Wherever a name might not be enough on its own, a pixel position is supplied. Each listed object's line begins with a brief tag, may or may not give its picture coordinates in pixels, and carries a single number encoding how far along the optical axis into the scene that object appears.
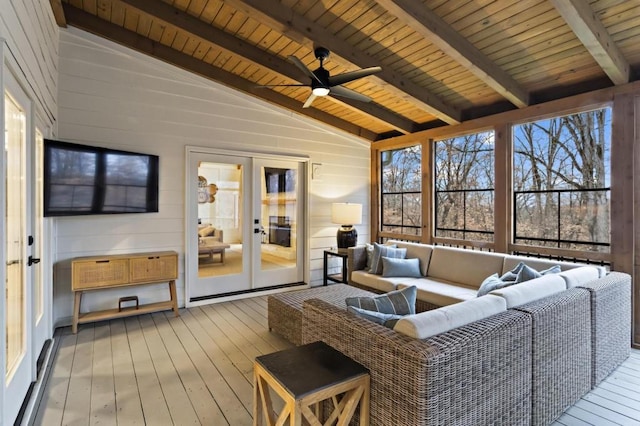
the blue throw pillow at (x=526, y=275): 2.76
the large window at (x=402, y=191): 5.43
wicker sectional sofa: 1.51
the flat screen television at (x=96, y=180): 3.29
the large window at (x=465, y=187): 4.51
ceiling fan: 3.09
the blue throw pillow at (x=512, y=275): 2.91
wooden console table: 3.56
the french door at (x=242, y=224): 4.61
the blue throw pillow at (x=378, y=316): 1.84
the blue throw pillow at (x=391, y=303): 2.07
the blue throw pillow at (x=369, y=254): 4.82
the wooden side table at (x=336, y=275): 5.24
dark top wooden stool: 1.46
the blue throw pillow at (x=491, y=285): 2.71
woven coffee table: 3.18
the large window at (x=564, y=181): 3.51
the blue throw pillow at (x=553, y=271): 2.95
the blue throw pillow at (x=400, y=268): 4.30
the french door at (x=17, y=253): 2.04
